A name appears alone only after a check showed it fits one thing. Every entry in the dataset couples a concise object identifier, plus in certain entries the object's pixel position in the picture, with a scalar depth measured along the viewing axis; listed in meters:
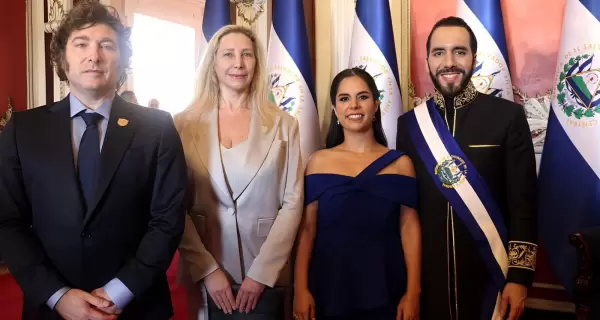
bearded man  1.49
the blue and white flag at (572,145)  2.11
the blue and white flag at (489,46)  2.45
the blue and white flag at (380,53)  2.63
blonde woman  1.44
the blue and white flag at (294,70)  2.77
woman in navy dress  1.51
